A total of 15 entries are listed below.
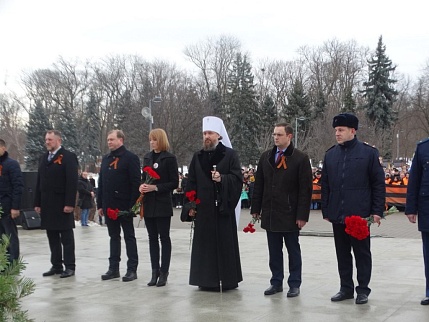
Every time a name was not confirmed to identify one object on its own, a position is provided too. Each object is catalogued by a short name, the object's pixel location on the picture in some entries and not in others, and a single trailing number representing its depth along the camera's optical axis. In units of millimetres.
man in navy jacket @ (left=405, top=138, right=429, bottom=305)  6711
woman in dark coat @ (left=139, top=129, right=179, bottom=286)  8094
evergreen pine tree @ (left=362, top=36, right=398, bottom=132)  58500
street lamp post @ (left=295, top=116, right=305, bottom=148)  51881
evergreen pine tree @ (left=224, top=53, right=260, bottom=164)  59812
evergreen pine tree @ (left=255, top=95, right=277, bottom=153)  59306
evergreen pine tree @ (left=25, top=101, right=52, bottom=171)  56000
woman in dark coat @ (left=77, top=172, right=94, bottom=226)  18172
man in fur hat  6746
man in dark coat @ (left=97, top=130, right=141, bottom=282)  8508
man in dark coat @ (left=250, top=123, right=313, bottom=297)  7273
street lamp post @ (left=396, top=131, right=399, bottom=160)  63869
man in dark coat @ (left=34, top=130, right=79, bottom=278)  8805
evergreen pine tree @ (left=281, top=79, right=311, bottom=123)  59031
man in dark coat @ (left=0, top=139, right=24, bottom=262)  9102
